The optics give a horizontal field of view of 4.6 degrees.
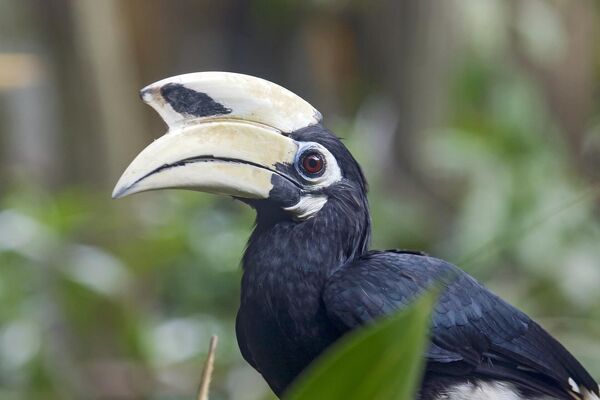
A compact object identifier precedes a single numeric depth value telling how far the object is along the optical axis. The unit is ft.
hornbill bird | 14.80
